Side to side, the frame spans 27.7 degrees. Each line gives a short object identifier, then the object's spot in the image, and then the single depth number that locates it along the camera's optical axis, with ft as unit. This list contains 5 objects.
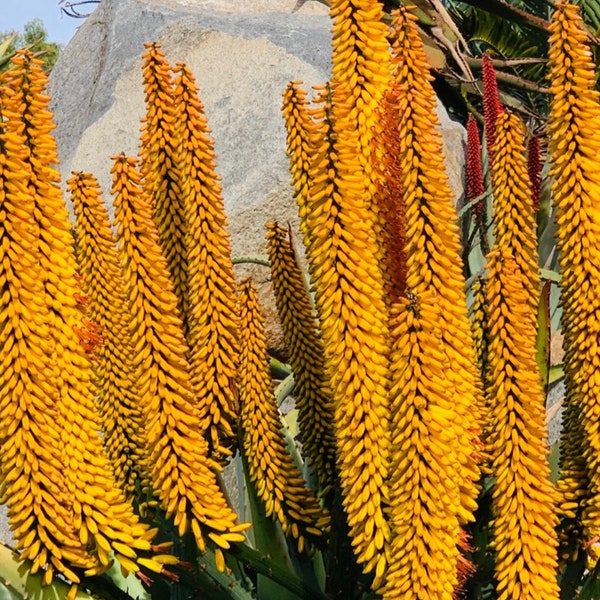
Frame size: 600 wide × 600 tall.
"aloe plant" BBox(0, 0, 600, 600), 5.22
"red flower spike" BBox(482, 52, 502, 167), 12.64
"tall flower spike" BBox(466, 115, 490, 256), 13.12
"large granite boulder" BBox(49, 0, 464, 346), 13.71
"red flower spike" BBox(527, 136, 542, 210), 11.32
